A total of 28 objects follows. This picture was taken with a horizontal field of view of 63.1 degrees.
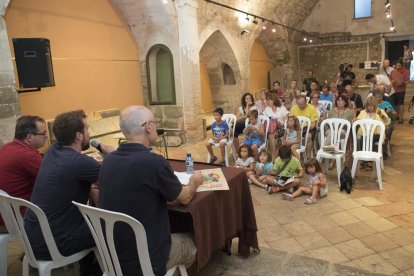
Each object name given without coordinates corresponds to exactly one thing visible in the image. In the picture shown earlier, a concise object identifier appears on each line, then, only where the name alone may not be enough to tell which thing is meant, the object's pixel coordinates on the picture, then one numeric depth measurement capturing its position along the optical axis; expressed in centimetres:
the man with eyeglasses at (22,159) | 226
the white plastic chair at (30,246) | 184
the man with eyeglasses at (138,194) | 170
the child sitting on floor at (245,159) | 459
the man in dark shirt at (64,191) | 191
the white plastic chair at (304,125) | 488
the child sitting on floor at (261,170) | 440
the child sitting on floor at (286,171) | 406
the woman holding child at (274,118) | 530
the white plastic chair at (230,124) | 532
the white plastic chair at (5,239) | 216
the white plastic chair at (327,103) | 618
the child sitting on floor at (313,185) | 389
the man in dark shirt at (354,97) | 591
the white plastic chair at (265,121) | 532
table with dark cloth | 198
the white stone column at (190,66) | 659
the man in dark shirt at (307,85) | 870
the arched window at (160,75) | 707
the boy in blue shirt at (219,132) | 522
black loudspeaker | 443
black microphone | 242
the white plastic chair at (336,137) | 443
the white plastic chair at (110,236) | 155
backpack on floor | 409
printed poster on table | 211
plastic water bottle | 242
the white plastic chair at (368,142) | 417
